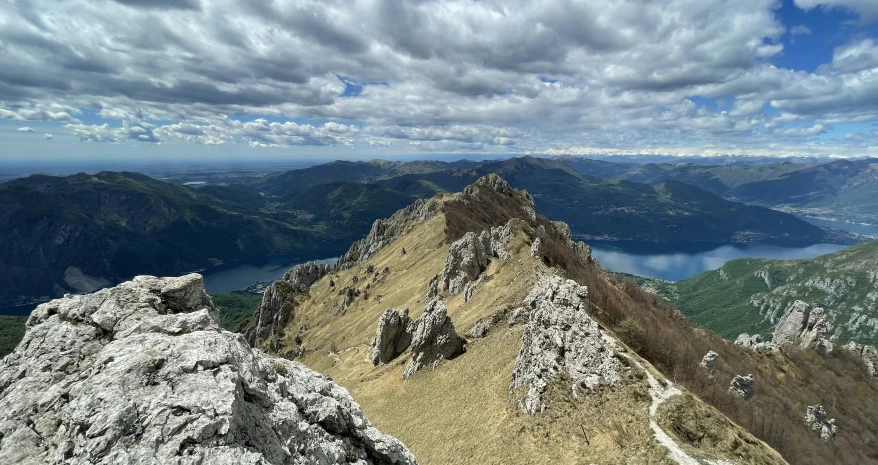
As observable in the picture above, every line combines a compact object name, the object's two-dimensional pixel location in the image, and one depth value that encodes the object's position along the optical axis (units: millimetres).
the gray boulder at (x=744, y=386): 63844
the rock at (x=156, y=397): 11766
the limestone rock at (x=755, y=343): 103812
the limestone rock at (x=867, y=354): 104469
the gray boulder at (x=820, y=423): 68812
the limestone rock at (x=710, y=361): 64250
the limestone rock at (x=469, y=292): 74312
